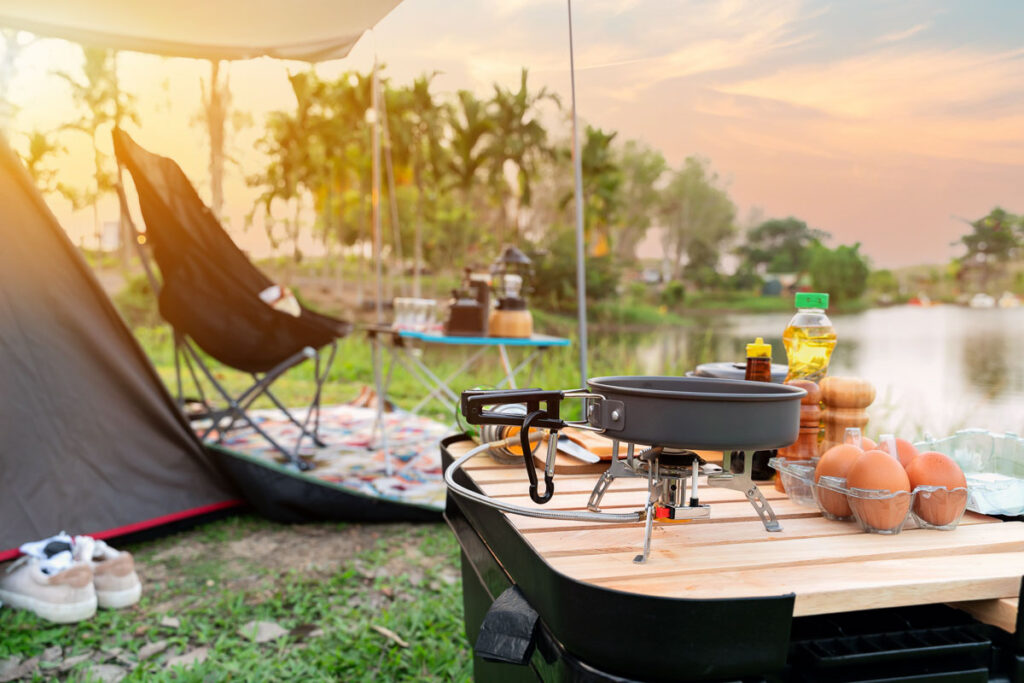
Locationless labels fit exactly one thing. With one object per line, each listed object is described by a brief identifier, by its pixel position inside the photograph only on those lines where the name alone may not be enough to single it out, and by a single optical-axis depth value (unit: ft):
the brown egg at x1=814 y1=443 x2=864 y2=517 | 3.51
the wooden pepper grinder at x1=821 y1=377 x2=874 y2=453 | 4.09
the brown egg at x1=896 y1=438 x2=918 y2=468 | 3.67
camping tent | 7.82
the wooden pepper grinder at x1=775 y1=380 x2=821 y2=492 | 4.16
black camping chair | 9.98
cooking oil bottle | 4.48
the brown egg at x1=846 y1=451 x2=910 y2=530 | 3.32
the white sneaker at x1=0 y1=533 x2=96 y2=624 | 6.98
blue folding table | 10.27
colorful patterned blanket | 10.29
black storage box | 2.51
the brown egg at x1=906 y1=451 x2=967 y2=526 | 3.39
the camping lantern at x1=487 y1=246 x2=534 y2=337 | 10.52
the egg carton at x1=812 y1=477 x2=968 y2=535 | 3.32
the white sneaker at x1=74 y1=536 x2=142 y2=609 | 7.36
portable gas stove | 2.89
